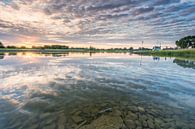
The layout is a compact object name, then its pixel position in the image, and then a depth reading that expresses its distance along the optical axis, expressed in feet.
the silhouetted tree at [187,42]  243.74
